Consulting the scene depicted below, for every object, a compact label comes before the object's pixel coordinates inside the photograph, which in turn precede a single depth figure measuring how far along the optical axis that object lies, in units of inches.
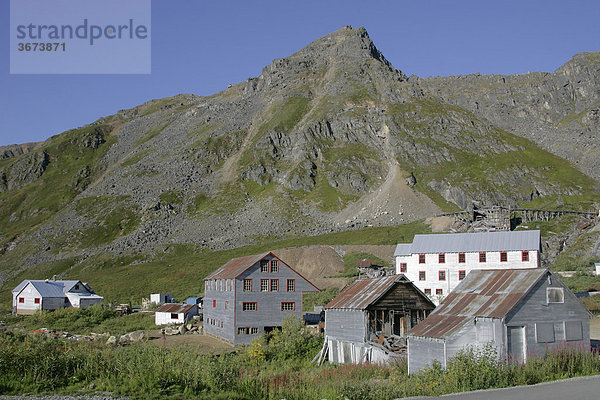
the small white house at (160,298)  3361.2
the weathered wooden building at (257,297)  2071.9
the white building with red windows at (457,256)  2391.7
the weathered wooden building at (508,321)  1185.4
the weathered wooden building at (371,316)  1545.3
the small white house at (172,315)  2630.4
